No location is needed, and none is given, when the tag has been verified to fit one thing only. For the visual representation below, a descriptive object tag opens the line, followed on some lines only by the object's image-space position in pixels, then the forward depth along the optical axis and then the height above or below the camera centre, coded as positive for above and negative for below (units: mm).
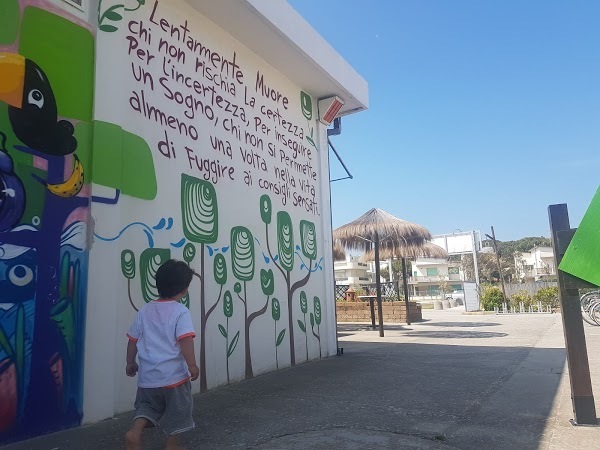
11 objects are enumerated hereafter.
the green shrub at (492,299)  22625 -672
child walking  2666 -390
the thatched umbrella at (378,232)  12828 +1708
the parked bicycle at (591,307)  12227 -714
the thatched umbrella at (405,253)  14281 +1209
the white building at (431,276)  69000 +1902
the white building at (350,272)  71394 +3154
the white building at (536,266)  62581 +2734
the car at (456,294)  41450 -802
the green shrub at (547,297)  21500 -645
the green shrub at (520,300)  22031 -753
